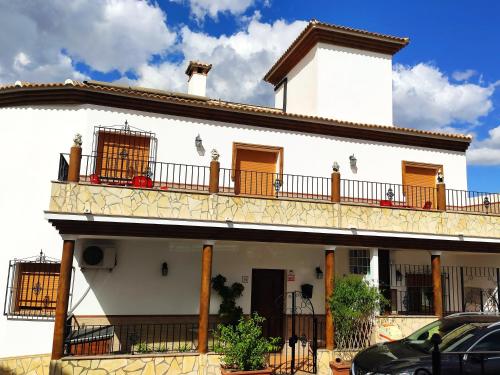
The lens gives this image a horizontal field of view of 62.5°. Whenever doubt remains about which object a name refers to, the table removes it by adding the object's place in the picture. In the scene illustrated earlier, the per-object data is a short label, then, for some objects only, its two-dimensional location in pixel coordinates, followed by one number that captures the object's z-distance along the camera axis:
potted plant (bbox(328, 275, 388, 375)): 10.95
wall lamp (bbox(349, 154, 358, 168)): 14.77
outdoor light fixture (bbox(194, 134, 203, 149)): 13.25
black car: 6.80
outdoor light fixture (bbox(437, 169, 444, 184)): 13.13
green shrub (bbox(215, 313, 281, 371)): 8.94
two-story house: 10.25
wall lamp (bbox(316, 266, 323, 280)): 13.96
